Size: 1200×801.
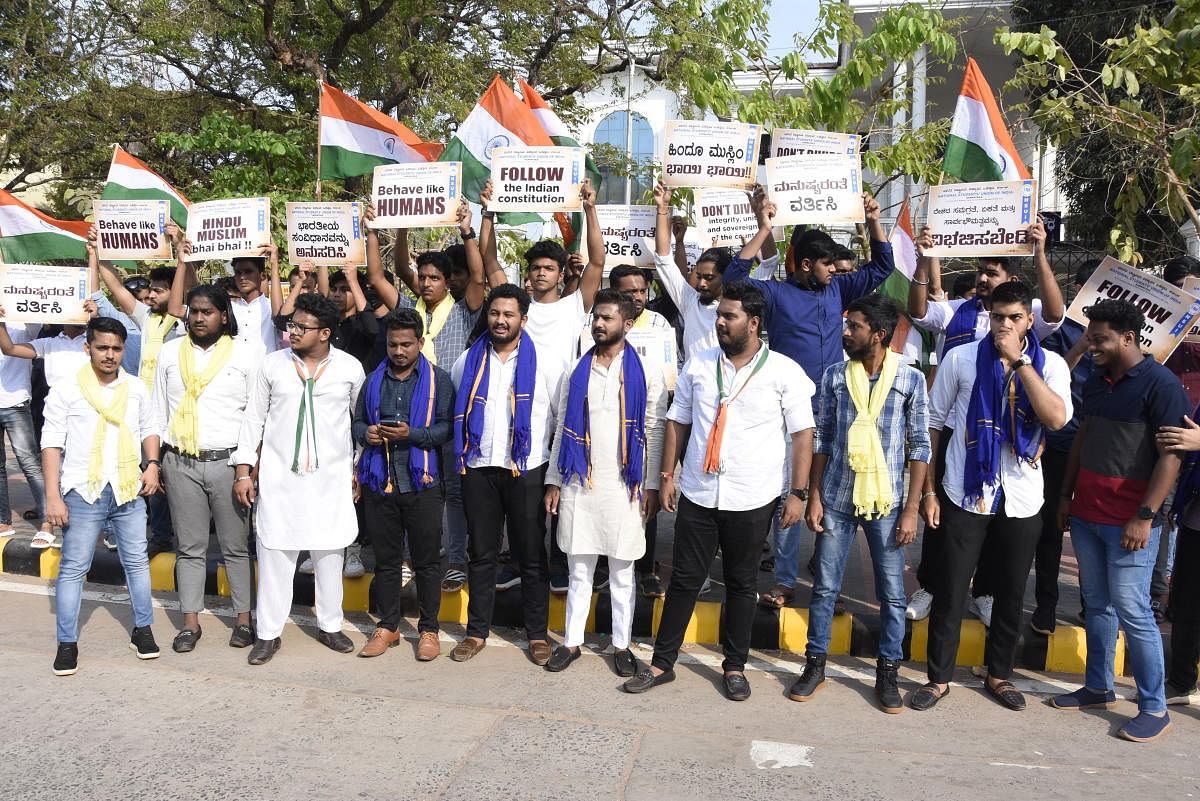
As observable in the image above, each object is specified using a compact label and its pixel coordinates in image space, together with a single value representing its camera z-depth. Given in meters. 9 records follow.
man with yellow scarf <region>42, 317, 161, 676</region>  5.27
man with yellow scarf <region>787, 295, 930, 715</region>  4.95
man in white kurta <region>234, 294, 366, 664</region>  5.47
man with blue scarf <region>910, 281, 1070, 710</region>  4.85
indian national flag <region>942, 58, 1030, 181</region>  6.25
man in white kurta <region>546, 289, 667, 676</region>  5.24
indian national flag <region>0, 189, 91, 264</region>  7.59
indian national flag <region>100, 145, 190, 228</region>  7.45
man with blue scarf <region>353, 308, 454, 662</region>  5.45
